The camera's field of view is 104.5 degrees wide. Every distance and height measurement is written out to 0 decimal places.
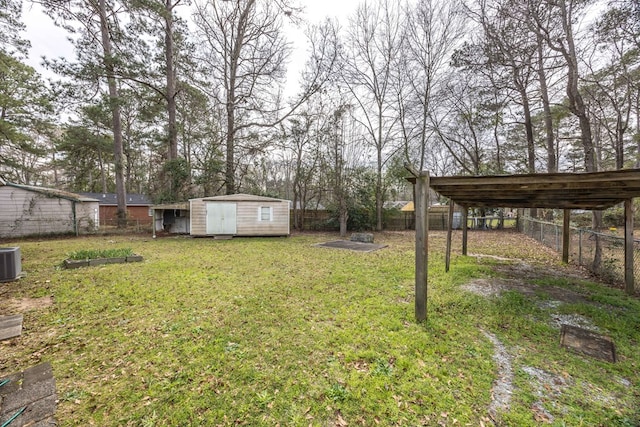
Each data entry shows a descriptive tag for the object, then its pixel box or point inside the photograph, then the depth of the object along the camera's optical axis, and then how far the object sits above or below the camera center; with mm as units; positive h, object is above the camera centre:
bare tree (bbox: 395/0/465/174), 13273 +8251
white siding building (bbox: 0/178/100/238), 11719 +23
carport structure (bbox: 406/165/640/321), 3203 +344
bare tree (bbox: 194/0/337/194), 14172 +8668
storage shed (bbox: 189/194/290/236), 12352 -208
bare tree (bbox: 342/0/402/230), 14703 +8344
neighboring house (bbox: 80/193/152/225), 21344 +626
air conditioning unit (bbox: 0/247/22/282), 5418 -1144
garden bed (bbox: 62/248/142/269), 6641 -1297
